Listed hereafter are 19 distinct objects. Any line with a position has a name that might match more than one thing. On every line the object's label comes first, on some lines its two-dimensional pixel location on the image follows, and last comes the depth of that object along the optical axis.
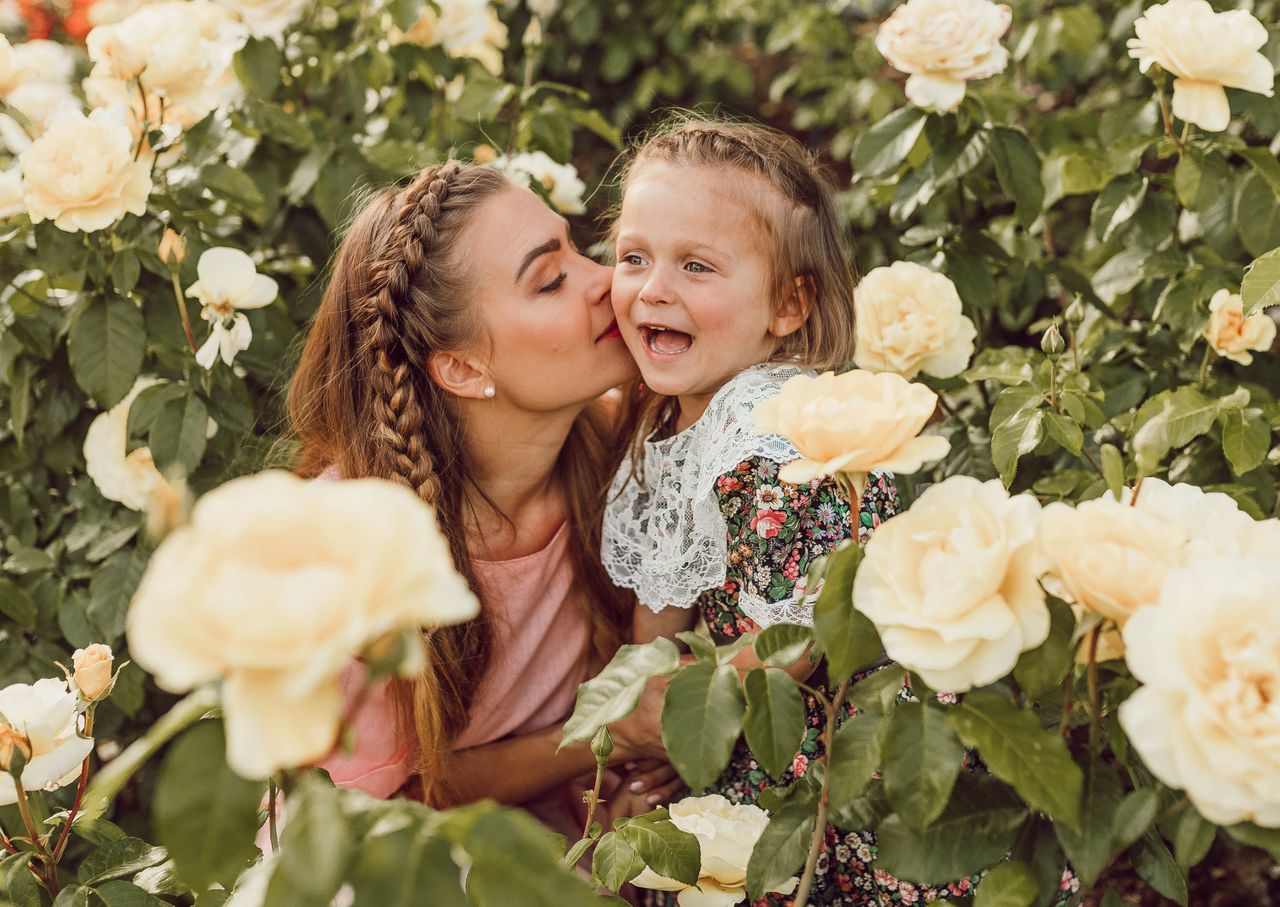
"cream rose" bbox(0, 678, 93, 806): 0.96
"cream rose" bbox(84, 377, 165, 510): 1.71
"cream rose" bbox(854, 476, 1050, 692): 0.72
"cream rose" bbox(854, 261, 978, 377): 1.62
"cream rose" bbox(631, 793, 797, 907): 1.13
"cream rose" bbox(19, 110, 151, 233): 1.53
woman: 1.64
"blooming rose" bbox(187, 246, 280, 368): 1.65
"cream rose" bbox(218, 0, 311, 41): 1.99
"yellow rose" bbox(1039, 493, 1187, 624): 0.72
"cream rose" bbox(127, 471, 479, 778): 0.50
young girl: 1.46
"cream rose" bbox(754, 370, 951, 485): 0.81
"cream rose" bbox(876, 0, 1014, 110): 1.63
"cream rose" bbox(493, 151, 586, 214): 2.10
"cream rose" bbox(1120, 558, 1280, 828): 0.64
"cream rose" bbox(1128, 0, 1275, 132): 1.49
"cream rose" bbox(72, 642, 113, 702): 1.01
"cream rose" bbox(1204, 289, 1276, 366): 1.53
